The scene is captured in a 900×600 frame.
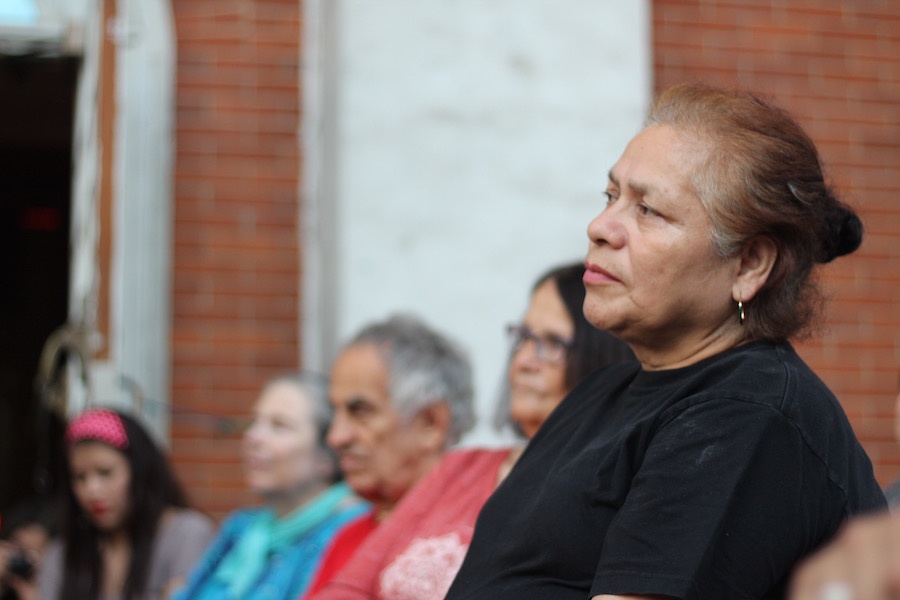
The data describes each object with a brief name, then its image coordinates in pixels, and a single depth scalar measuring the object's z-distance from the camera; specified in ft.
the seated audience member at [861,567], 3.67
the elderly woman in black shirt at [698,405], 9.30
